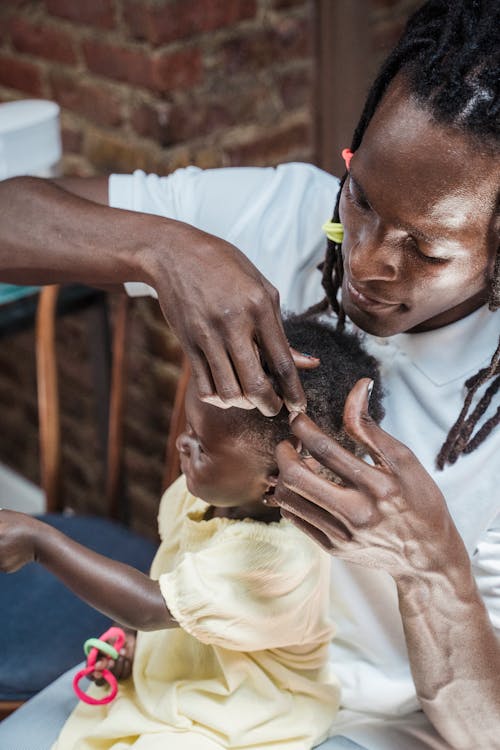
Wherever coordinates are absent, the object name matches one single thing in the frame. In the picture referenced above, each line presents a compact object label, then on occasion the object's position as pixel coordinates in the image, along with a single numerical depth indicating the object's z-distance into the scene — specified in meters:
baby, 0.97
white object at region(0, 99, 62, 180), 1.54
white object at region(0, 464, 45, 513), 2.48
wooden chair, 1.33
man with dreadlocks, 0.82
